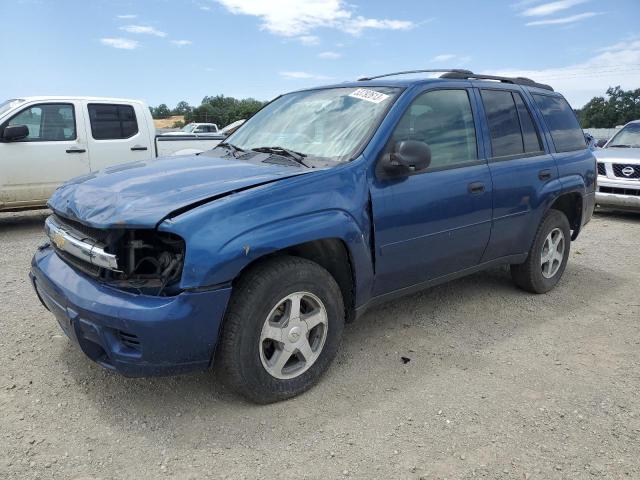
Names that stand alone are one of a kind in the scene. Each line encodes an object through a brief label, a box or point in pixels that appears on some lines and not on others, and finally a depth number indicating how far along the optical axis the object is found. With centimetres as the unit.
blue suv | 255
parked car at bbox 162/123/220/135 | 2640
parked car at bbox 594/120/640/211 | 880
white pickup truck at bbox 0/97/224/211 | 727
